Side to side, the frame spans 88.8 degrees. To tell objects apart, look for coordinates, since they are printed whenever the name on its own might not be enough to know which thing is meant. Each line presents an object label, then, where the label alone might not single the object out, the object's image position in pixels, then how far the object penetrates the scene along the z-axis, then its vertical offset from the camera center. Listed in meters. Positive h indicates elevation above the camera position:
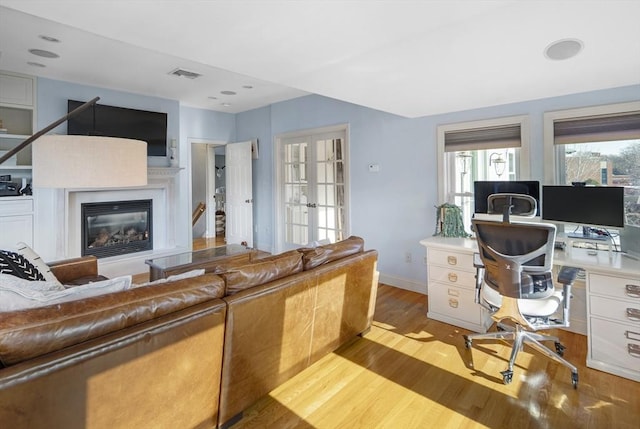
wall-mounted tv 4.38 +1.38
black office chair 2.11 -0.40
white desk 2.14 -0.63
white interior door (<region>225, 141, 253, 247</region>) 5.97 +0.48
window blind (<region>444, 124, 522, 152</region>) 3.19 +0.81
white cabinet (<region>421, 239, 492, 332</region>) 2.88 -0.66
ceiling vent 3.99 +1.83
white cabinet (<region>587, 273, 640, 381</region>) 2.14 -0.74
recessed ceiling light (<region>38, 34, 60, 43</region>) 3.04 +1.73
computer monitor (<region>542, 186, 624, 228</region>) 2.34 +0.08
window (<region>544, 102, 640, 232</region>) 2.62 +0.57
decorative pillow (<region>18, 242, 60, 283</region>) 2.27 -0.29
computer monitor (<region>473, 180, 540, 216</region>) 2.86 +0.25
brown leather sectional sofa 1.09 -0.53
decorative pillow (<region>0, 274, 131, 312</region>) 1.25 -0.30
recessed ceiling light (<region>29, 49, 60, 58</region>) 3.37 +1.77
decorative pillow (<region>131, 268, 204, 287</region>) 1.60 -0.30
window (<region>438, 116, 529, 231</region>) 3.17 +0.64
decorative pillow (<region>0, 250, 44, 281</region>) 2.04 -0.29
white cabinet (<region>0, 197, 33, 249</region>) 3.86 +0.01
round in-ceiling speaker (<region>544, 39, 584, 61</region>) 1.99 +1.06
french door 4.81 +0.47
